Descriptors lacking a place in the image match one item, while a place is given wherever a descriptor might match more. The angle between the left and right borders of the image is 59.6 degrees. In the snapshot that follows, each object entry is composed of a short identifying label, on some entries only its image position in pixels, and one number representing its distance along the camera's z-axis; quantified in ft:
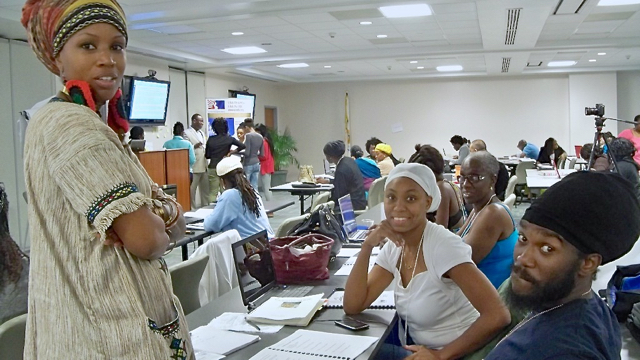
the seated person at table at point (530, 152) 40.78
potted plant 49.70
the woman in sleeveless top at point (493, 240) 8.76
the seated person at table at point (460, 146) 33.83
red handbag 8.68
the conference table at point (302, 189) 24.43
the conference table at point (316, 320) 6.13
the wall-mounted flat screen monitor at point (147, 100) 30.34
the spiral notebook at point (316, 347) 5.82
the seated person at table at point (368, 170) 24.63
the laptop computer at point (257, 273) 7.53
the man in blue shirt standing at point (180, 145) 32.78
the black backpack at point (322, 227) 10.60
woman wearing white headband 6.60
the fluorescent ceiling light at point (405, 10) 23.53
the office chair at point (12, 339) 5.77
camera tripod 11.72
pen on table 6.75
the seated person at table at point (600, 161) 16.67
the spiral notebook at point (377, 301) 7.54
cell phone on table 6.70
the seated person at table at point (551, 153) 36.47
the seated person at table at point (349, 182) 21.02
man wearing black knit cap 3.86
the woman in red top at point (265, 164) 38.45
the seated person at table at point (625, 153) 17.40
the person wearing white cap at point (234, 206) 13.52
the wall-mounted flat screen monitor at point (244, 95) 45.07
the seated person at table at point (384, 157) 28.27
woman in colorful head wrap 3.39
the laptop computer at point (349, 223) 12.50
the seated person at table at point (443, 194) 12.53
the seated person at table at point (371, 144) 35.47
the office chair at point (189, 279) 8.44
